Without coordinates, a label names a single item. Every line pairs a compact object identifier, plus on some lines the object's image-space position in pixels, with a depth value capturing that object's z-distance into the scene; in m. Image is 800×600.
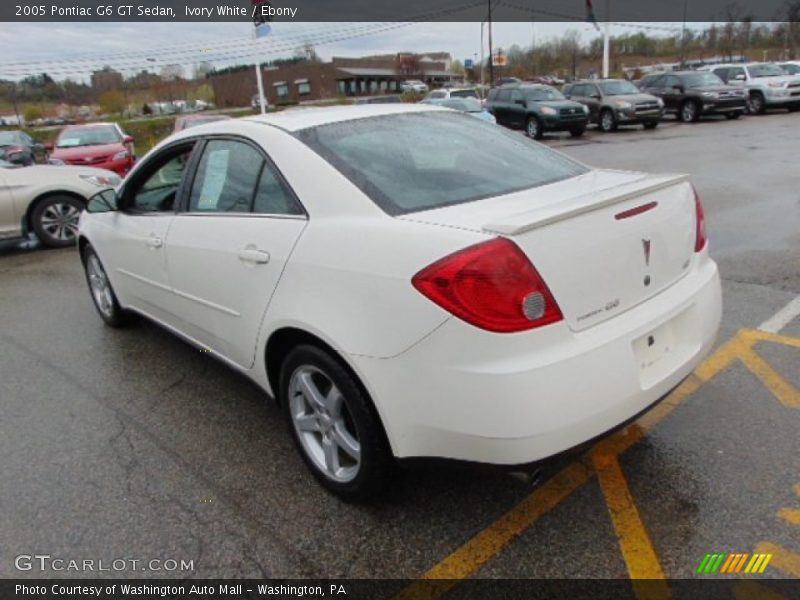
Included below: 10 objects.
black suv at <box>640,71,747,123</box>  21.55
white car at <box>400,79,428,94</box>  71.00
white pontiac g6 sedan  2.00
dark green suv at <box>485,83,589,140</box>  19.92
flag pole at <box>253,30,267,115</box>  20.68
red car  12.55
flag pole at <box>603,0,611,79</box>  31.25
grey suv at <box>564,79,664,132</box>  20.66
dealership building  83.88
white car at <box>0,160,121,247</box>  7.93
